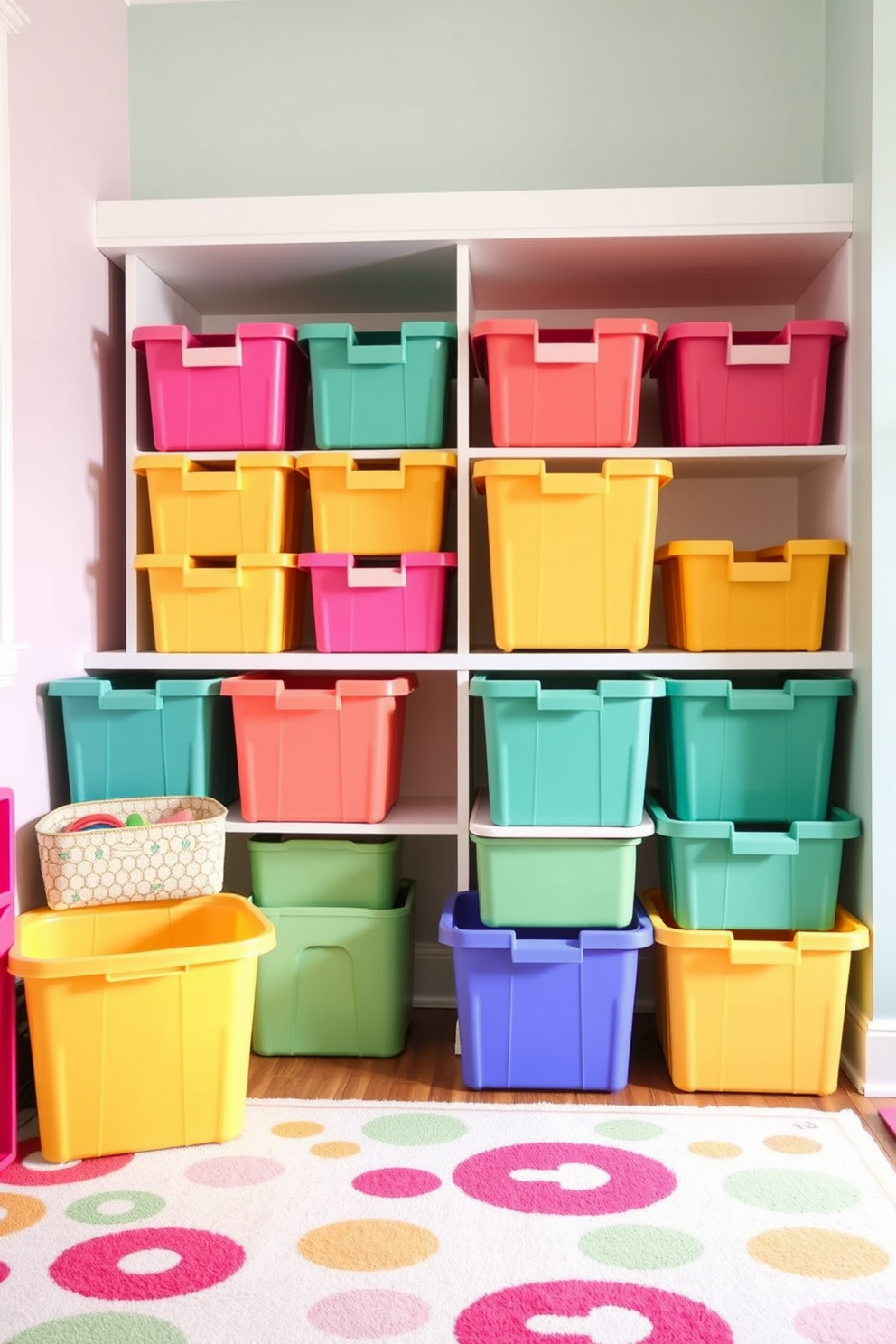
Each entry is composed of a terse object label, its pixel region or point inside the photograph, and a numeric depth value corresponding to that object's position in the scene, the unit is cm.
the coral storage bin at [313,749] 264
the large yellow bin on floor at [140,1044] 213
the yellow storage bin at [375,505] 268
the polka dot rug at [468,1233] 166
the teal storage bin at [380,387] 269
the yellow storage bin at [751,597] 263
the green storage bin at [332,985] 269
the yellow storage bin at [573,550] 256
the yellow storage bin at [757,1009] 248
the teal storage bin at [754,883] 256
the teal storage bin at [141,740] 263
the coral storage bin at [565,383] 260
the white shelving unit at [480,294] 262
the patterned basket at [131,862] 238
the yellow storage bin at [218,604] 270
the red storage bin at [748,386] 264
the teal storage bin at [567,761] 252
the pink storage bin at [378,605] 268
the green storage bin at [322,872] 272
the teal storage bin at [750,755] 260
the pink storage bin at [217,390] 270
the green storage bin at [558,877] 252
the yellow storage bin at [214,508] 271
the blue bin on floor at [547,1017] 250
